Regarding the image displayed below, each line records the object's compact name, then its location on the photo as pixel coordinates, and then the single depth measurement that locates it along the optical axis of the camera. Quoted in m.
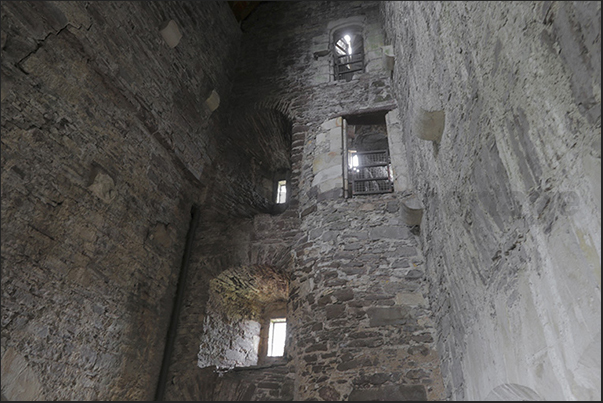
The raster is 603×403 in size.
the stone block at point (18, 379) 3.22
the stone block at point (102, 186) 4.26
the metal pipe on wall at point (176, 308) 4.70
